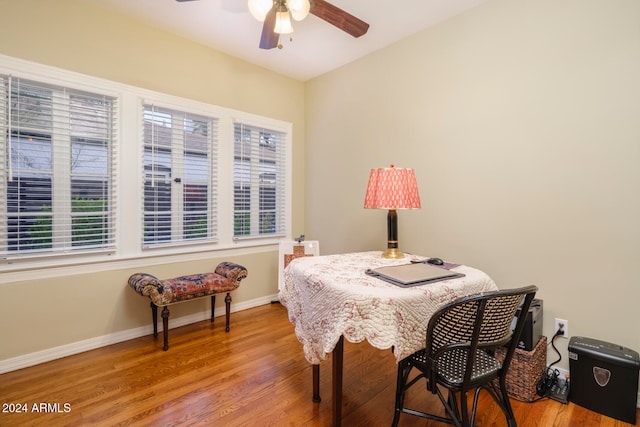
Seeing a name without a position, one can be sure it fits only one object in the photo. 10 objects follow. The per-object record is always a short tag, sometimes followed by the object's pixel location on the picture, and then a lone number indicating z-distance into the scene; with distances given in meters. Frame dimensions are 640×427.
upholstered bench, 2.45
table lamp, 1.96
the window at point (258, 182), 3.43
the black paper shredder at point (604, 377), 1.66
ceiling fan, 1.85
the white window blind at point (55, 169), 2.20
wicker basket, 1.85
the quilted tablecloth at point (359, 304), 1.24
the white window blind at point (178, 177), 2.82
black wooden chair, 1.16
